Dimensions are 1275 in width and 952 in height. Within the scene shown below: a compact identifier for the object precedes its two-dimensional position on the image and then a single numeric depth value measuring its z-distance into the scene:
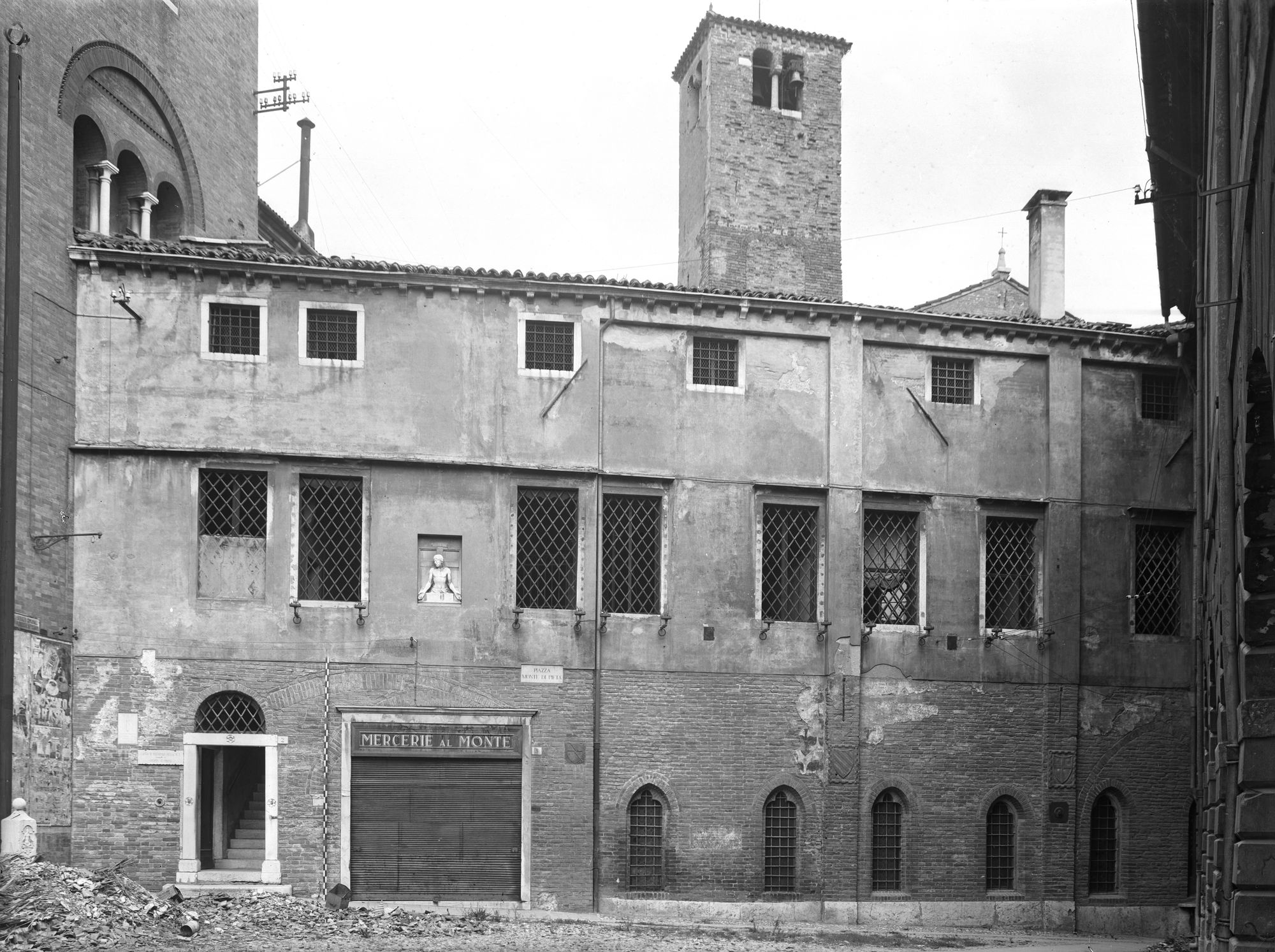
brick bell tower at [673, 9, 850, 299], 32.19
